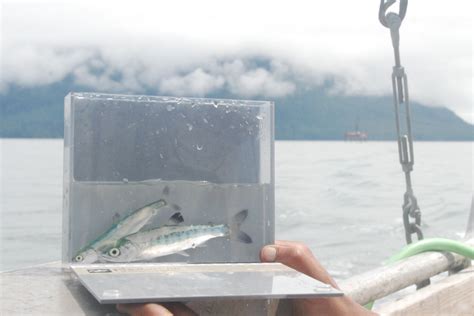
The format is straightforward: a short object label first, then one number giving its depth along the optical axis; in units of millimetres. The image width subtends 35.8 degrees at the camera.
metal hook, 3371
